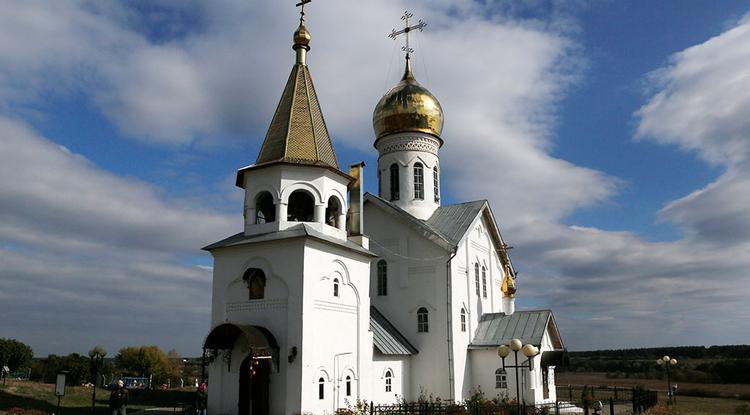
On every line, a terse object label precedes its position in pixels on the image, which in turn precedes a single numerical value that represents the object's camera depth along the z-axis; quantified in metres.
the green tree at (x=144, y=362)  44.47
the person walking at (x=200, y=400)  15.05
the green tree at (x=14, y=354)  39.57
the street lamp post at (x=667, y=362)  24.73
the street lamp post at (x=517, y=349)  14.84
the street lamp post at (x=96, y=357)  16.77
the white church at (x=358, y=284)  15.41
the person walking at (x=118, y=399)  14.68
